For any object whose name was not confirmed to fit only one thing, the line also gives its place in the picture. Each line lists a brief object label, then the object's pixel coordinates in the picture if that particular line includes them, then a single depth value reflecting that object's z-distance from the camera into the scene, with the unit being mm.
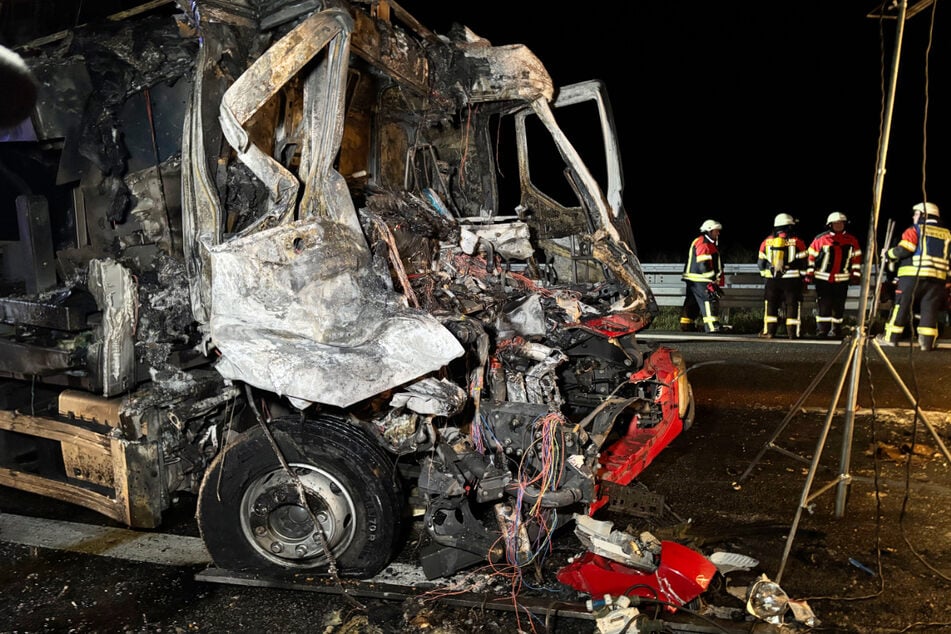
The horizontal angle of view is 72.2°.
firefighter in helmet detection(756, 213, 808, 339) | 9656
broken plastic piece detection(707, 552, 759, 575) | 3133
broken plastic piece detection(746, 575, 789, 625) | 2814
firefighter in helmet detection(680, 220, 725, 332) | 9680
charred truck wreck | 3051
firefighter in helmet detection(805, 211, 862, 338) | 9414
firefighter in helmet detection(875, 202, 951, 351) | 8172
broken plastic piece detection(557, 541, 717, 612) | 2891
